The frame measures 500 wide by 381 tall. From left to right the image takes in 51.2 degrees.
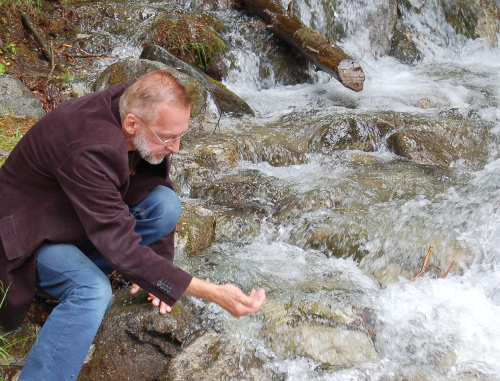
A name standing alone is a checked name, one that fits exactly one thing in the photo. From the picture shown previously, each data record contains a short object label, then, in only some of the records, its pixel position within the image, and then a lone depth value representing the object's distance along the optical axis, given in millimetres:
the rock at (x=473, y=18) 10508
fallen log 7195
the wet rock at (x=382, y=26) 10048
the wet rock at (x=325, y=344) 2963
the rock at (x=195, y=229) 3777
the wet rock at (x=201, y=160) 5094
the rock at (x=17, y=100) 5098
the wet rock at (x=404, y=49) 10016
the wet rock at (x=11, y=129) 4135
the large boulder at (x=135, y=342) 2740
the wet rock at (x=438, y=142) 6090
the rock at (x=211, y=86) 6867
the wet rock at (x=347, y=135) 6270
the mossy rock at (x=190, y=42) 7844
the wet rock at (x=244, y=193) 4848
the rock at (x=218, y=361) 2684
